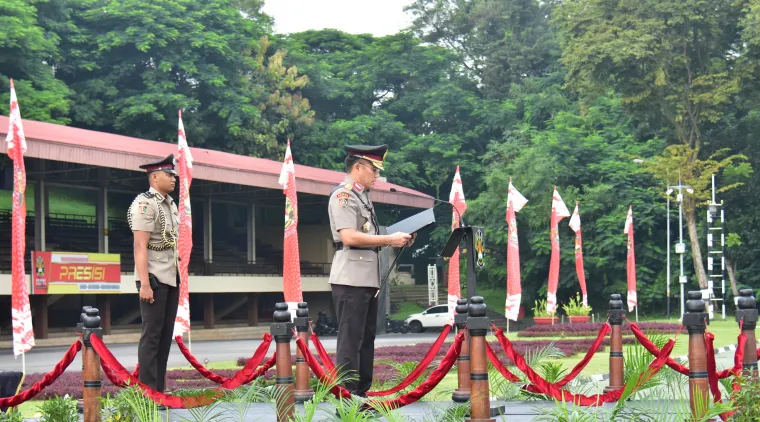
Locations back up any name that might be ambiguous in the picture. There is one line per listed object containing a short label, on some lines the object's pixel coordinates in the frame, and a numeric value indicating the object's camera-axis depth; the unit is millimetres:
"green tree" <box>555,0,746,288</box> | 39131
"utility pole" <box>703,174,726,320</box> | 38812
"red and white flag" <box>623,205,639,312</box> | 34375
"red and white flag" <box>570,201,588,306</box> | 32188
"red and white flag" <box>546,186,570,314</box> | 29422
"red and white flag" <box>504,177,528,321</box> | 26781
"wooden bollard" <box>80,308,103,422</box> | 6805
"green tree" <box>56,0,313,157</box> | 41094
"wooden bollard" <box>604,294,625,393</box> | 9328
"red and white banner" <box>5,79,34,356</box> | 15180
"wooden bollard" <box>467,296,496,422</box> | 6461
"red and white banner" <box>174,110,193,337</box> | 19203
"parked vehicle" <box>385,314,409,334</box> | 38688
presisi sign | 27672
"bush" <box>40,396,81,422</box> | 6777
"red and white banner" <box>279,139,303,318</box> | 21484
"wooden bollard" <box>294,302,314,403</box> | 7707
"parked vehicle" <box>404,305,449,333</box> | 38906
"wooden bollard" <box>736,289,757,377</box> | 7617
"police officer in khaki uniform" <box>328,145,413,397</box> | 7441
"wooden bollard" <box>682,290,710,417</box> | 6445
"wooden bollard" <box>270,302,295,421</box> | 6957
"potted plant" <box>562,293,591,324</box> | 33969
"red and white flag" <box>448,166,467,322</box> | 27172
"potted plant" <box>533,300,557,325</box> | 33625
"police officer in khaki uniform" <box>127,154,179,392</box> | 7836
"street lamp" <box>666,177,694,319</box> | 39000
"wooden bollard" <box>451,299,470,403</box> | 7520
